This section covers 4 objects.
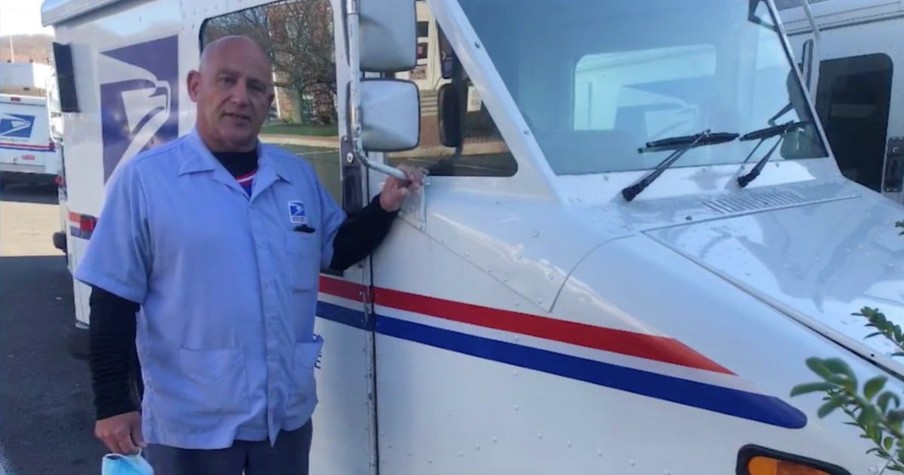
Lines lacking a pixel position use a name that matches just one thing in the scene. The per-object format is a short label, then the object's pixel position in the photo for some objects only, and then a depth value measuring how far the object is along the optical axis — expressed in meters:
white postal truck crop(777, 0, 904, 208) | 4.63
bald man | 2.32
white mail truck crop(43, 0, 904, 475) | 1.93
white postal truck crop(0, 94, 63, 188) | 17.89
